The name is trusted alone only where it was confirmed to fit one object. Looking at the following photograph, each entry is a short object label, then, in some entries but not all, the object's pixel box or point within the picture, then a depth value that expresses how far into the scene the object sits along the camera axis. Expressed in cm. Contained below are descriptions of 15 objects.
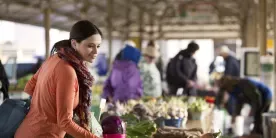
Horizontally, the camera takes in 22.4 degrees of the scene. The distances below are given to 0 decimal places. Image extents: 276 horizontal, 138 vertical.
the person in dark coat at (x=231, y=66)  1669
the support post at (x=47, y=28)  1329
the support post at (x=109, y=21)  1620
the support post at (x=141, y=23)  2467
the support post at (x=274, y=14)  1053
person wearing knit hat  1032
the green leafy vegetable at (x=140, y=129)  532
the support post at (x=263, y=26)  1251
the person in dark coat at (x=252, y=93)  1124
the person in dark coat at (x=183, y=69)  1189
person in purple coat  907
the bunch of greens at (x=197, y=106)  856
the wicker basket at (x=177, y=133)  577
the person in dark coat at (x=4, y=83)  646
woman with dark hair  363
